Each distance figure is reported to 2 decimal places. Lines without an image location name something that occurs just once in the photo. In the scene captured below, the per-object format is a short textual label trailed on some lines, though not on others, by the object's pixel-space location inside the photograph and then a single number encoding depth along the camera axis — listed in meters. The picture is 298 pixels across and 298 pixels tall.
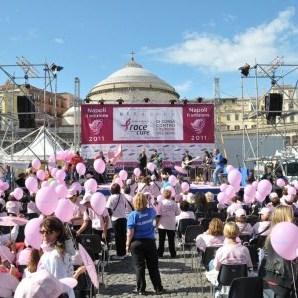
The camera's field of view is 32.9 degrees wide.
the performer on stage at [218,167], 22.17
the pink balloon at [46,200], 6.37
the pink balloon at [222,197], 11.80
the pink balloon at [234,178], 11.76
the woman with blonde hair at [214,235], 7.38
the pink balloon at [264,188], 11.00
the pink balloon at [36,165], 18.66
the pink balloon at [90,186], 10.91
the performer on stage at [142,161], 24.02
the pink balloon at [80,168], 18.02
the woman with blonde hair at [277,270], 4.85
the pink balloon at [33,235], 5.30
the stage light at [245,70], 21.96
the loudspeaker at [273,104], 20.84
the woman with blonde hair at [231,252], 6.16
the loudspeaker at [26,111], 21.59
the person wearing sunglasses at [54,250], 4.79
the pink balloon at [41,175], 15.43
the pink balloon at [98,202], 8.51
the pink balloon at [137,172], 19.05
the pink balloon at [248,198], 11.49
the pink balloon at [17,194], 12.19
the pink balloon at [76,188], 10.03
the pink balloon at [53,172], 15.15
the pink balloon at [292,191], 12.11
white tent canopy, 28.29
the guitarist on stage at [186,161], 25.73
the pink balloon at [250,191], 11.47
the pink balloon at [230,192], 11.55
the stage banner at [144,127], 29.33
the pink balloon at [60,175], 13.47
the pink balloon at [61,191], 7.92
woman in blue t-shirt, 7.94
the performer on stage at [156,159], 25.88
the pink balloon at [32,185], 12.97
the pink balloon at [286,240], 4.09
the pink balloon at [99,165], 17.36
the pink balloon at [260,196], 11.05
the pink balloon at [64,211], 6.42
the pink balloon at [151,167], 20.97
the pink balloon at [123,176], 15.63
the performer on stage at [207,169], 25.42
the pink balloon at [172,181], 15.46
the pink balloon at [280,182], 16.31
